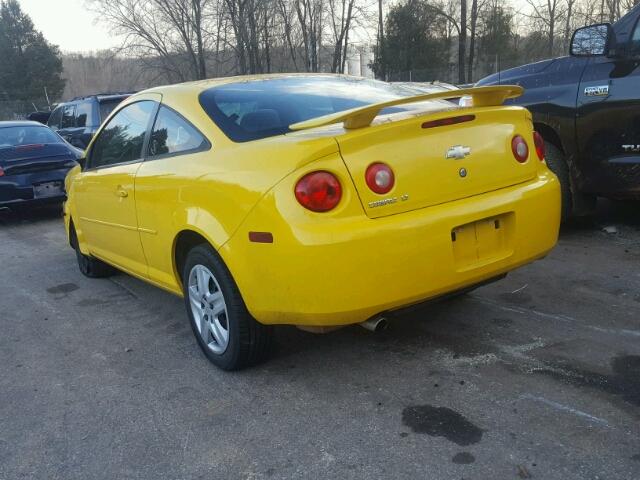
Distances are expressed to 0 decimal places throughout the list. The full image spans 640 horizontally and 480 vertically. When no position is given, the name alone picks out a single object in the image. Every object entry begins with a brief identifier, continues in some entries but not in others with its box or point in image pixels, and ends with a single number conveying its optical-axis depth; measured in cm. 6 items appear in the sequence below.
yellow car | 264
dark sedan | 827
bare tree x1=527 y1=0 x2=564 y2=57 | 3356
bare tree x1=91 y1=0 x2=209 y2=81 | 3403
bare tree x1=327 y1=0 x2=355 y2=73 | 3703
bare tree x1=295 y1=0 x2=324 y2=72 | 3744
